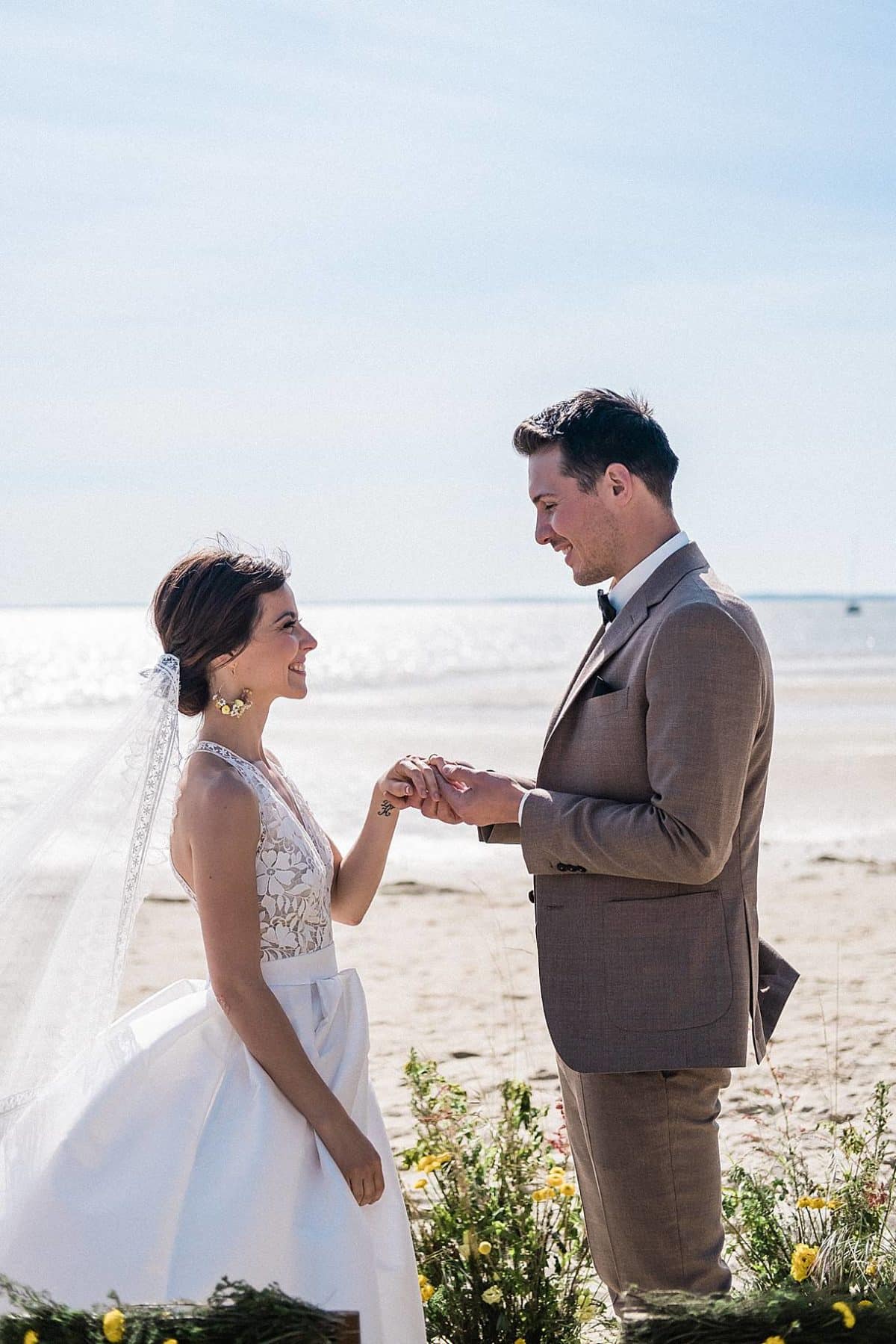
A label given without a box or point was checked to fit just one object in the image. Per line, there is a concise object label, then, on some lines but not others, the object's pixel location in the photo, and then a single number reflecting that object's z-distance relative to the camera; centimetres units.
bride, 268
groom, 298
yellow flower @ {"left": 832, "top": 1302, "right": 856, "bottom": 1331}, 198
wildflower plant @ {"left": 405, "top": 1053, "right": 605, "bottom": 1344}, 324
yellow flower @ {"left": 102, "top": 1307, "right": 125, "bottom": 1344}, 191
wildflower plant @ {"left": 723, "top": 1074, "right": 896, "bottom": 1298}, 290
